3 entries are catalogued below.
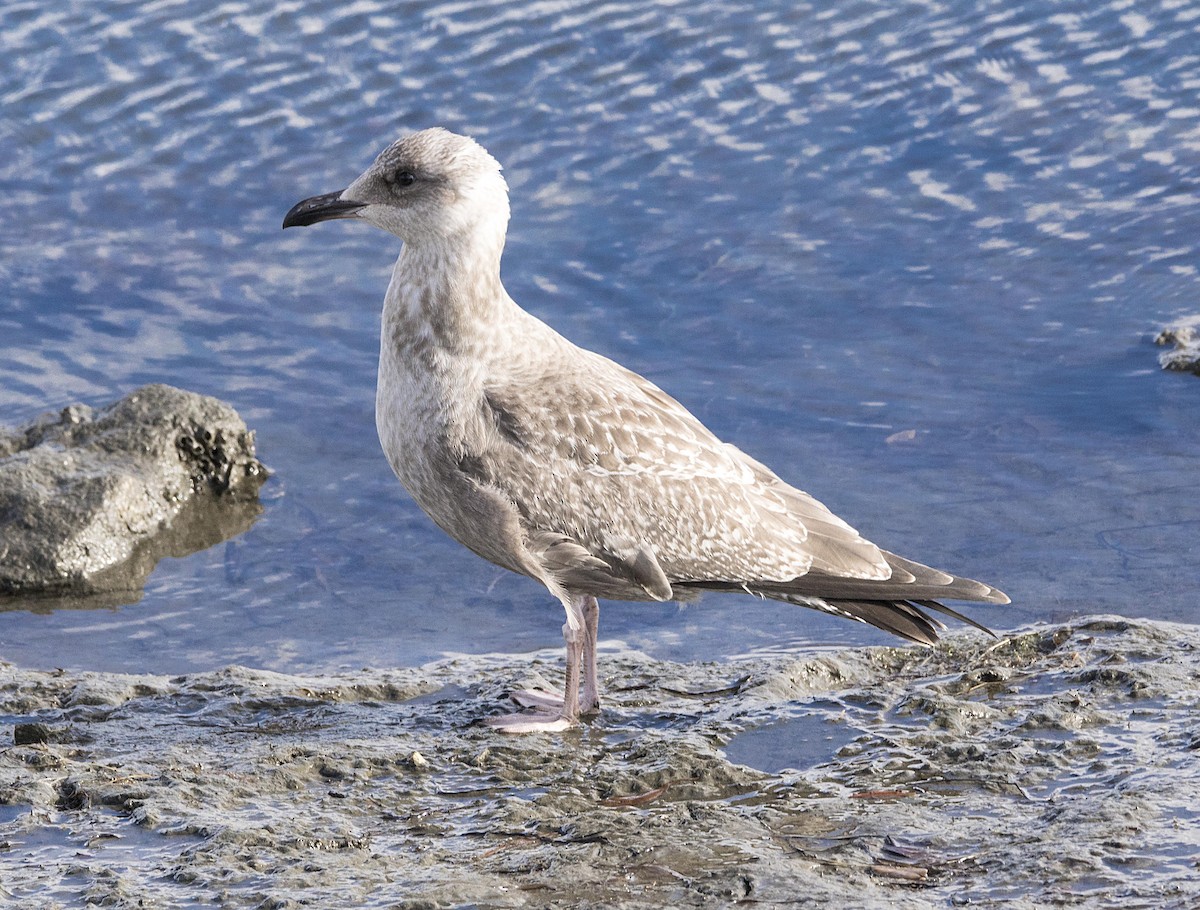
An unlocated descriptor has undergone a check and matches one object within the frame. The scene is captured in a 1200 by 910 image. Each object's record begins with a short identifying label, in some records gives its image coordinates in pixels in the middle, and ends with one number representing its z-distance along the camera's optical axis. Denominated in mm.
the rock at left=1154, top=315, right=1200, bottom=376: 18969
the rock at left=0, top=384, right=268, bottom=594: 15437
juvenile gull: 11969
